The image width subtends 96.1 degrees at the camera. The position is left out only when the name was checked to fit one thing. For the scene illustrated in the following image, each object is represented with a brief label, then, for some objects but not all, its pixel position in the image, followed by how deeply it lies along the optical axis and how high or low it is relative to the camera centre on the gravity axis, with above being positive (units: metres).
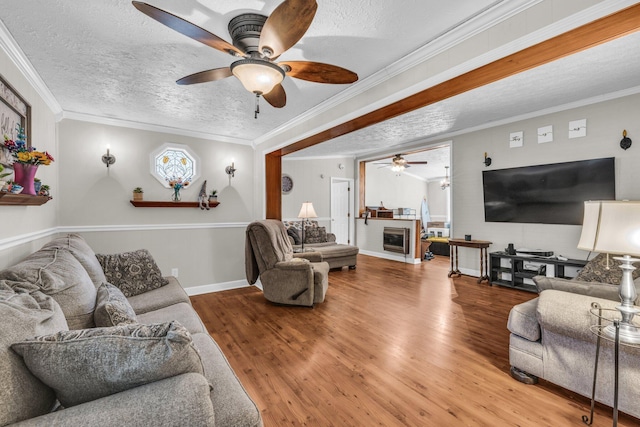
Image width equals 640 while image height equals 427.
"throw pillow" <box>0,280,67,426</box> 0.79 -0.43
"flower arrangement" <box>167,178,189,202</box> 3.99 +0.39
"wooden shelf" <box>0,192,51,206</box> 1.74 +0.10
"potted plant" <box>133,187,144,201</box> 3.74 +0.25
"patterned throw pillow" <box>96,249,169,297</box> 2.52 -0.54
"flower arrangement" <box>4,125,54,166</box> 1.85 +0.40
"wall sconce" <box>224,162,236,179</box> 4.46 +0.66
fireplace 6.33 -0.63
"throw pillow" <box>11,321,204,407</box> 0.85 -0.45
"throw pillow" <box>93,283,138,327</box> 1.37 -0.49
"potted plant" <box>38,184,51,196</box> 2.32 +0.20
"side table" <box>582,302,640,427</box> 1.45 -0.66
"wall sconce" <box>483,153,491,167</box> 4.81 +0.86
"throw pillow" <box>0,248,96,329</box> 1.38 -0.35
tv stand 3.91 -0.85
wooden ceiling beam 1.42 +0.92
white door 7.59 +0.07
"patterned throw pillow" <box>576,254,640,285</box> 2.46 -0.54
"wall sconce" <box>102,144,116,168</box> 3.62 +0.69
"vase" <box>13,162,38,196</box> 1.97 +0.27
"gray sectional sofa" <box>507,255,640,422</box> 1.64 -0.85
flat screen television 3.68 +0.31
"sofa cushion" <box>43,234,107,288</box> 1.98 -0.31
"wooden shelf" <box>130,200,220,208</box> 3.77 +0.13
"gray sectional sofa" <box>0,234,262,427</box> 0.81 -0.50
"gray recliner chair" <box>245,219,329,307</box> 3.51 -0.74
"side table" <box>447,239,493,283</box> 4.74 -0.72
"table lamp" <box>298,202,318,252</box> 5.09 +0.01
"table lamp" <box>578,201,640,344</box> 1.46 -0.15
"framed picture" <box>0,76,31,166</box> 1.92 +0.74
